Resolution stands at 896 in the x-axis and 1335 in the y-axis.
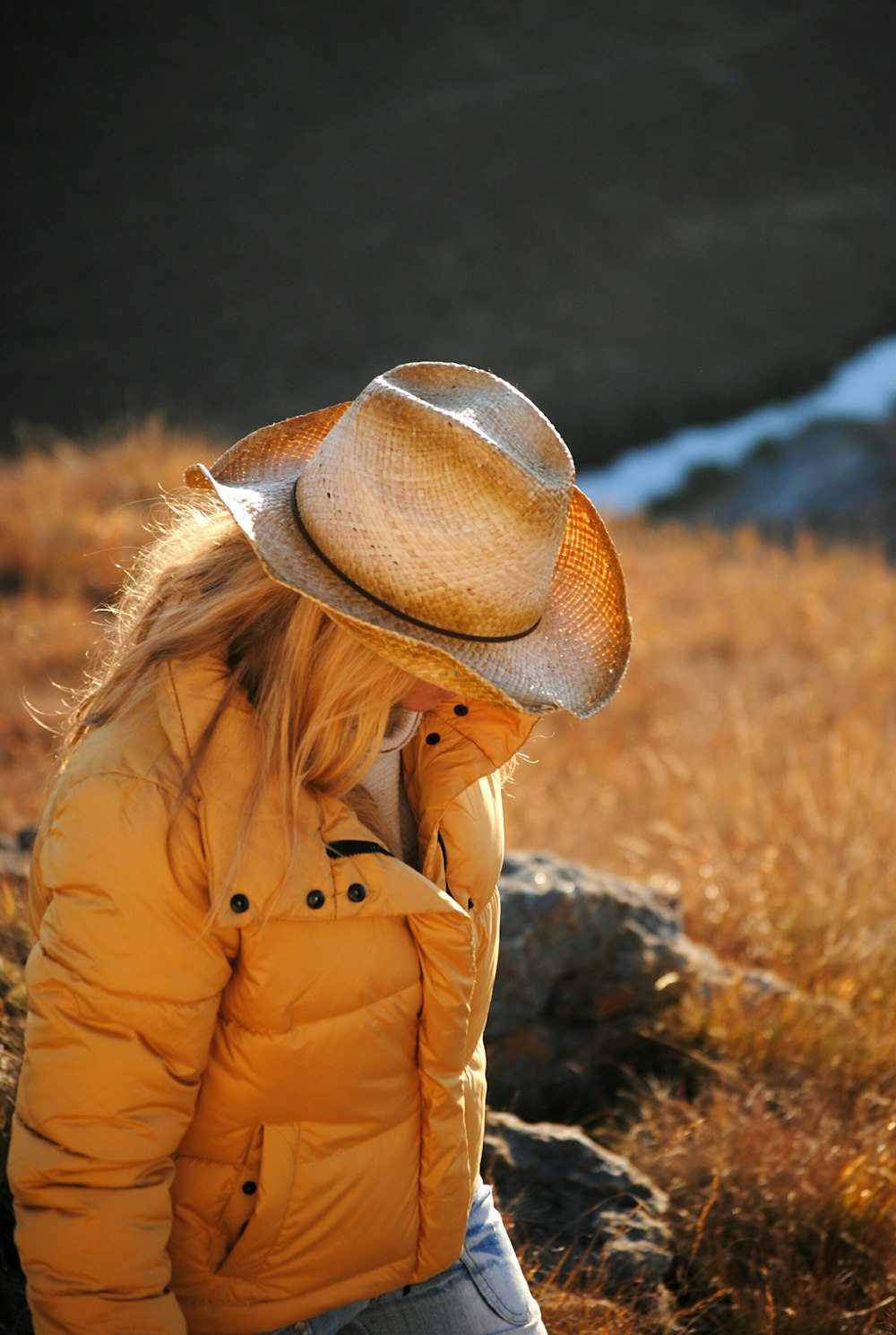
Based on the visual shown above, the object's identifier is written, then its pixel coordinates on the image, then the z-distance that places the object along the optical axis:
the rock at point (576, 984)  2.72
